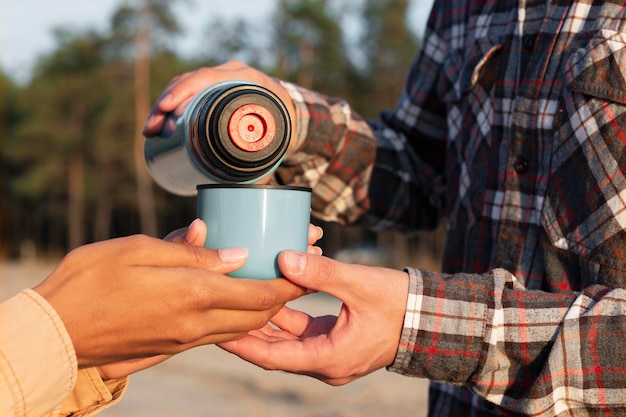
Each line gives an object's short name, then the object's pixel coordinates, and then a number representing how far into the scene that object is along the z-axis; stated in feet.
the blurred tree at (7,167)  117.60
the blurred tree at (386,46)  80.89
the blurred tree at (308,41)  82.53
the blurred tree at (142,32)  85.15
